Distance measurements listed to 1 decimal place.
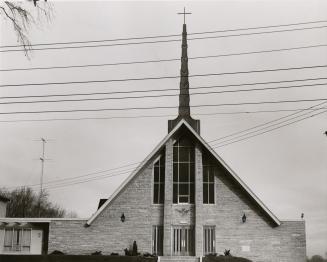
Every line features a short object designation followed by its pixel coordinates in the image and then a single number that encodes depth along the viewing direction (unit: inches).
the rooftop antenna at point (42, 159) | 1994.2
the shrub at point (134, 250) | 1127.6
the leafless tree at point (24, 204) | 3100.4
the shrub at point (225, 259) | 1020.5
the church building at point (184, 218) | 1151.0
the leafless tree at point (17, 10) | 372.5
